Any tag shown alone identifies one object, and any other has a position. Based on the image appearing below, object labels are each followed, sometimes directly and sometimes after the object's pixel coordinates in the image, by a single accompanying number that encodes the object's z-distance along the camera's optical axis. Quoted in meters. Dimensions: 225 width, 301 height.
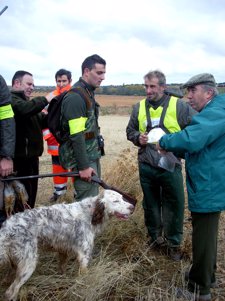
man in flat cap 3.57
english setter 3.87
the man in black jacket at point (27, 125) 5.02
